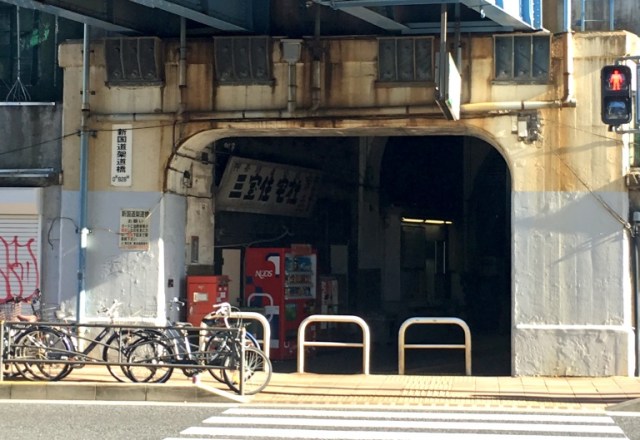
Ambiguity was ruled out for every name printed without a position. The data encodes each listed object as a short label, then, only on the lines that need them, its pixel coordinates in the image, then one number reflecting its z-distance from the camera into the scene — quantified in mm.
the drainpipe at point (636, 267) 16156
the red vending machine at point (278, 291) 19266
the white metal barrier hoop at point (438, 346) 15422
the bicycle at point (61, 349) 14266
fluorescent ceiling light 26936
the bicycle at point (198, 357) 13758
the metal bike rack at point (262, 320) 15547
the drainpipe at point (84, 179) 17234
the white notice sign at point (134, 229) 17297
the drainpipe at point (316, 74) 16656
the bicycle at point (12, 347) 14242
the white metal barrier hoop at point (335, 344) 15484
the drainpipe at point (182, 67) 16953
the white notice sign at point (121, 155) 17375
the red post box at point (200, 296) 17812
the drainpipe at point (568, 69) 16094
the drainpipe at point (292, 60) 16766
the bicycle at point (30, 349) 14281
